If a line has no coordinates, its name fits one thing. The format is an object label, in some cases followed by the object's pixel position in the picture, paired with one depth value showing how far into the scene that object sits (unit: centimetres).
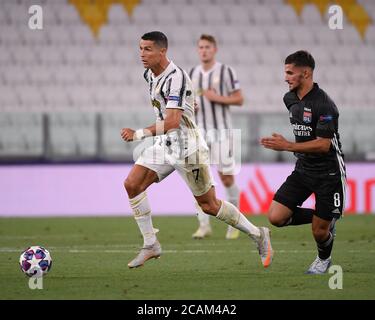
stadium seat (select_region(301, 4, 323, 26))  3853
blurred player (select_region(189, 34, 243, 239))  2295
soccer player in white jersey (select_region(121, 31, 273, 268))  1605
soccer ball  1473
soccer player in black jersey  1513
